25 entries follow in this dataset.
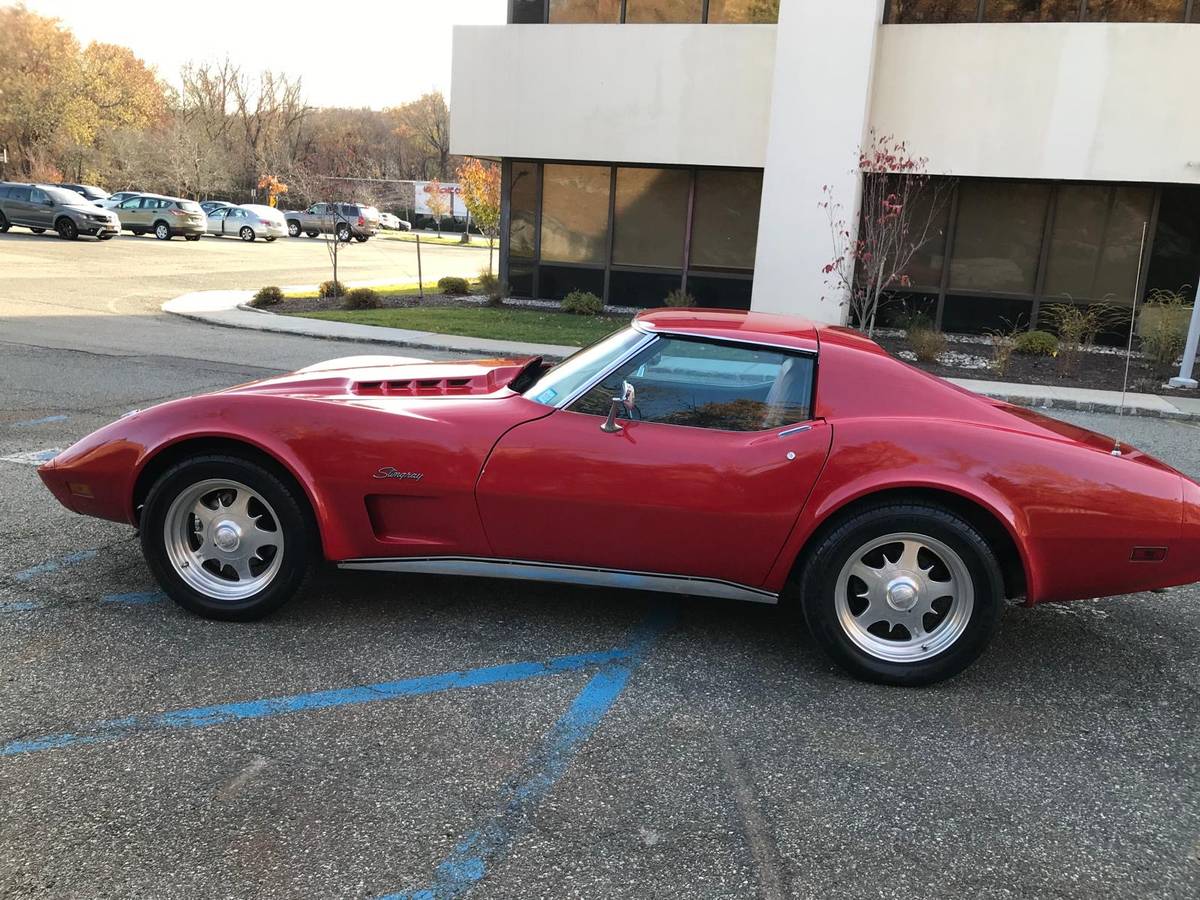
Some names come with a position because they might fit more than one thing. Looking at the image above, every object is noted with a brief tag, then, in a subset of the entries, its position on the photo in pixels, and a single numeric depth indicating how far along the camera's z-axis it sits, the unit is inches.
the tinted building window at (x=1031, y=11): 608.7
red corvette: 138.0
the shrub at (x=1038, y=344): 569.9
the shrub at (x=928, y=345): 541.3
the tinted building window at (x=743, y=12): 663.1
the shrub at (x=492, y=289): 733.3
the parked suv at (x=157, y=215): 1405.0
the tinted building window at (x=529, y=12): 711.7
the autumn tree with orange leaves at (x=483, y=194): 1177.4
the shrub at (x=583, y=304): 693.9
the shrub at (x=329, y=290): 747.5
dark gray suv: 1215.6
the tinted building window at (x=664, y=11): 677.3
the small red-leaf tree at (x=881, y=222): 574.6
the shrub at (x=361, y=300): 684.1
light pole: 501.0
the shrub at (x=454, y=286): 818.2
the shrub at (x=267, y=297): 678.5
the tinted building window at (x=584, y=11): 693.9
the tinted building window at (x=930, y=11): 621.3
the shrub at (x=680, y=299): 663.1
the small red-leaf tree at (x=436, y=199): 2050.6
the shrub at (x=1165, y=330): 539.8
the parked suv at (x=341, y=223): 1615.7
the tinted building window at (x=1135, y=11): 594.9
